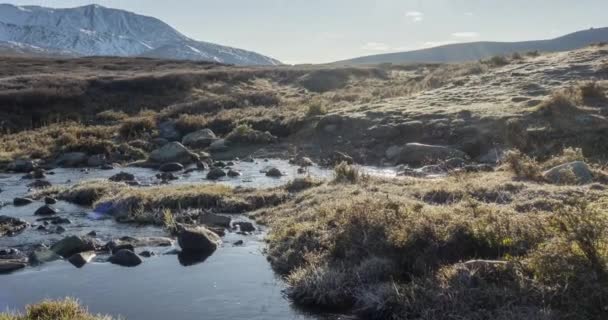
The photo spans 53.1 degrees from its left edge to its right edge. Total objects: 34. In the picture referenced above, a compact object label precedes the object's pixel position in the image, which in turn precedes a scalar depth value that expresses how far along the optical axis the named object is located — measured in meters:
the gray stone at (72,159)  31.78
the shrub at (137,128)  37.88
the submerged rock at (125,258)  14.62
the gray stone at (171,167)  28.92
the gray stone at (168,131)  37.88
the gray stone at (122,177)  26.02
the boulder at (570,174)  17.52
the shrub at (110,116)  43.56
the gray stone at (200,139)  35.22
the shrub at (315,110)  37.59
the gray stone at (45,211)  20.17
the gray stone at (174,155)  30.88
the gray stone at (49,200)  22.06
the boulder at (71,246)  15.36
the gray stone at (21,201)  21.77
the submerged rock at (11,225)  17.60
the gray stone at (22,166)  30.28
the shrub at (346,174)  21.33
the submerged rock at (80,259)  14.56
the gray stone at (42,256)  14.80
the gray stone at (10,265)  14.16
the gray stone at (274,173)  26.45
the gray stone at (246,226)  17.73
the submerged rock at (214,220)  18.20
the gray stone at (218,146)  33.92
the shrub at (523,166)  18.53
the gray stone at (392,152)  28.61
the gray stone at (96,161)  31.53
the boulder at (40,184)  25.38
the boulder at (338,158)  28.59
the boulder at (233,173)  26.78
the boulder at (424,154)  26.42
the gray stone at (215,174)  26.31
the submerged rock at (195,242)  15.63
